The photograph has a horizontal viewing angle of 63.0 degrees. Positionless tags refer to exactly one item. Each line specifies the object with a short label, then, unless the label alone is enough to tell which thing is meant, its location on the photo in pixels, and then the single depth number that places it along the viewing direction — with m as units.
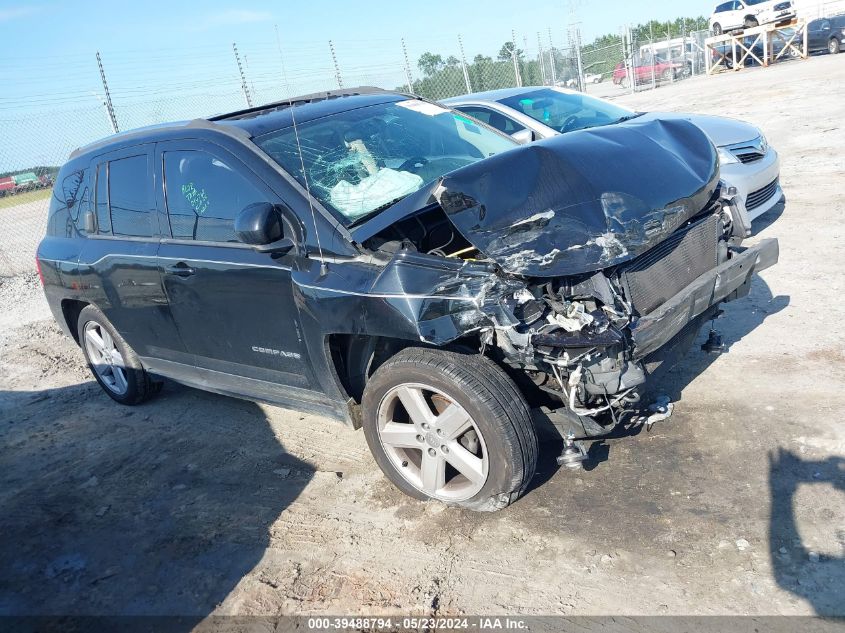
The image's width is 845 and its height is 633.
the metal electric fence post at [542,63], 23.22
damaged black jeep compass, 3.15
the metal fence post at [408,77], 17.02
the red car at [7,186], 13.57
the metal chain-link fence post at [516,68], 20.52
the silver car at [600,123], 6.75
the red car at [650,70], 26.89
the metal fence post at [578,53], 20.29
